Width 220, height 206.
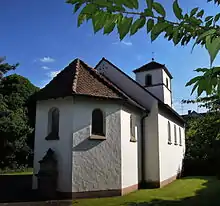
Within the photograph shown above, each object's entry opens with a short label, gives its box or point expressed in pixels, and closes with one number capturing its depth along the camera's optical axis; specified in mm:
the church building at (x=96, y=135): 13273
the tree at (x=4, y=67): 30567
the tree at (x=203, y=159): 24644
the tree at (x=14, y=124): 25969
